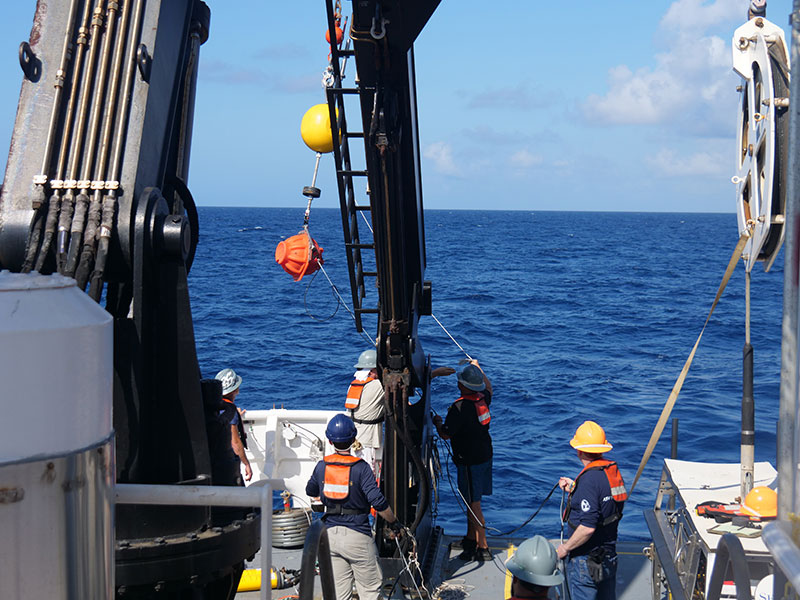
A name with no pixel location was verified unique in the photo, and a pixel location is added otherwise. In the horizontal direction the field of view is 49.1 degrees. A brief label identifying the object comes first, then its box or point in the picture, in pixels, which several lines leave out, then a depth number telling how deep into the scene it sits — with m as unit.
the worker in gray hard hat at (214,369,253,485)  7.92
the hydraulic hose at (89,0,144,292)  3.79
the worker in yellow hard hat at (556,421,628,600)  6.14
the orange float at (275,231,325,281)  8.56
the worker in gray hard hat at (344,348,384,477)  8.48
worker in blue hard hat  6.18
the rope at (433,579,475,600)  7.20
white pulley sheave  4.68
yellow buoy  7.17
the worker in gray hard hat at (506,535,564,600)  4.37
